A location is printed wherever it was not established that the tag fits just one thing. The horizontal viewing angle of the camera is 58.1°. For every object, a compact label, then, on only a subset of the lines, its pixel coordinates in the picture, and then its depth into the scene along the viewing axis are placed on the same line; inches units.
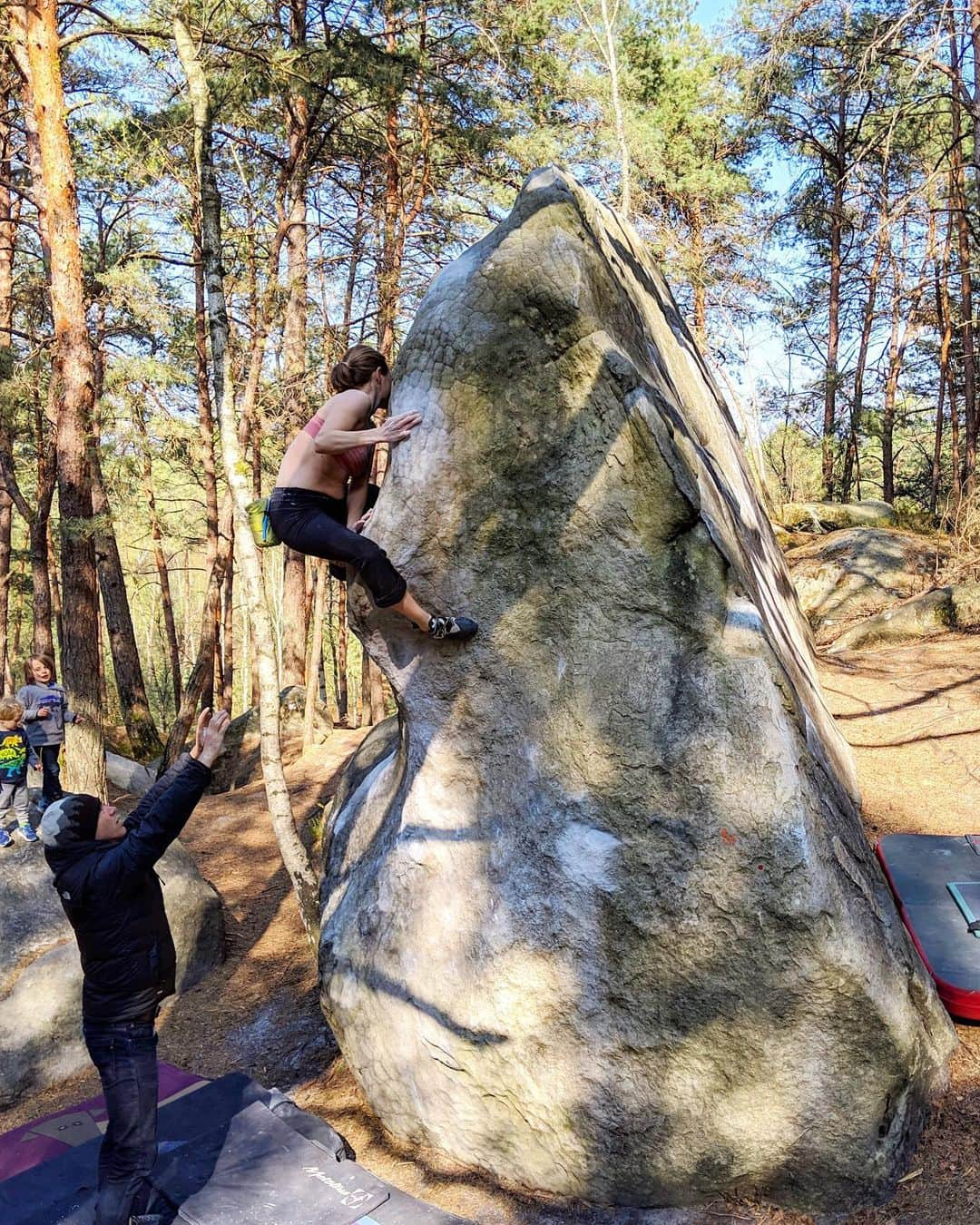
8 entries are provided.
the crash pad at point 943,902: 181.0
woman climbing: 167.2
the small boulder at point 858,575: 534.9
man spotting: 139.5
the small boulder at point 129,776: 502.0
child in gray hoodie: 329.4
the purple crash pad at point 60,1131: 175.8
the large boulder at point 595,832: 149.7
